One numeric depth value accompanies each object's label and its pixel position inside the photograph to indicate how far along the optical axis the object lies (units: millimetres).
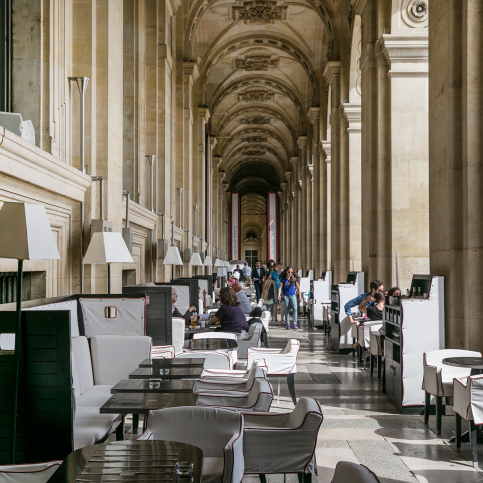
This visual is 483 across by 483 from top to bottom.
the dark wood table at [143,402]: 3328
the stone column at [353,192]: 15968
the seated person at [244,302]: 10182
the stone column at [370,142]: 10961
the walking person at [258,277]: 22078
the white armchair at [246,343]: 7040
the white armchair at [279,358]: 6035
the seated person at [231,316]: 7652
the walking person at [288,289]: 14344
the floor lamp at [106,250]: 5664
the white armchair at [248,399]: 3582
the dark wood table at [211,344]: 6172
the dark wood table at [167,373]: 4316
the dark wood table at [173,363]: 4785
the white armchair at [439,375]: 5258
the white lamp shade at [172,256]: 10594
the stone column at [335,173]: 16828
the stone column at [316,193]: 22938
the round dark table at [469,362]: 4859
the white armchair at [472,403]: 4391
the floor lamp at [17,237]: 3127
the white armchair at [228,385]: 3998
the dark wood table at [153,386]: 3820
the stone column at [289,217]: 41009
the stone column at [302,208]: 29828
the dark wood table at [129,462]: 2139
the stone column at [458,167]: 6344
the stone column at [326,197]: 22250
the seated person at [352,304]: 9830
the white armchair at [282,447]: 3031
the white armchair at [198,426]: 2928
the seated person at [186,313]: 8755
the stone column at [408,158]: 10250
